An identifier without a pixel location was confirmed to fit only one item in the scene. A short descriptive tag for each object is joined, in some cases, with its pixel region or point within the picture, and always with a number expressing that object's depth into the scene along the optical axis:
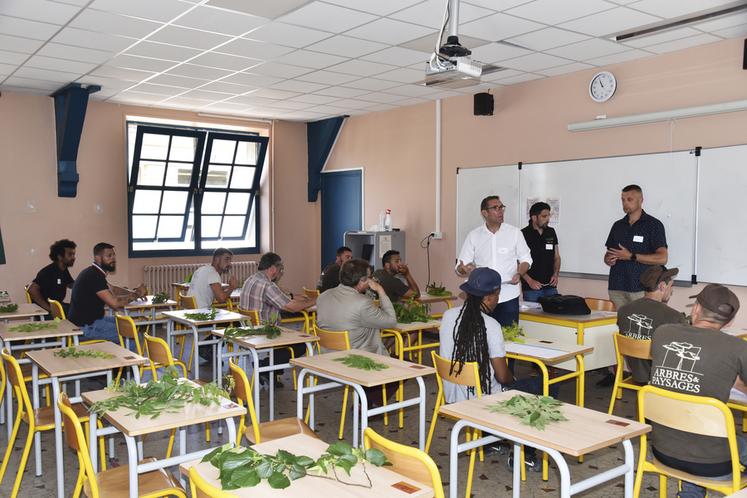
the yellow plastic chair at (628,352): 4.16
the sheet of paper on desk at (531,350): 3.78
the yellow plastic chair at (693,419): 2.59
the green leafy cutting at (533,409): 2.56
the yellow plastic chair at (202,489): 1.88
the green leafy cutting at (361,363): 3.53
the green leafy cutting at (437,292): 6.88
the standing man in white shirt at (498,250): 5.43
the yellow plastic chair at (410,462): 2.06
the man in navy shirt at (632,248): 5.60
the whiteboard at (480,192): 7.67
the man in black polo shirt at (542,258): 6.47
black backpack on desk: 5.07
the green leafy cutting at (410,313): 5.36
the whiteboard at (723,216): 5.62
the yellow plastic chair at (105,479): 2.55
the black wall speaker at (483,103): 7.68
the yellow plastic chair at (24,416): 3.51
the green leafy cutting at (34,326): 4.97
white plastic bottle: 9.23
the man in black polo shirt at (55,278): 6.66
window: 9.63
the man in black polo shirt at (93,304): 5.51
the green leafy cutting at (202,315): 5.42
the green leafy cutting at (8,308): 6.21
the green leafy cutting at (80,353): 3.85
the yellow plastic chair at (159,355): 3.97
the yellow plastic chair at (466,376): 3.41
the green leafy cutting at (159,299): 6.90
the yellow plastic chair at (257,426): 3.24
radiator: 9.50
